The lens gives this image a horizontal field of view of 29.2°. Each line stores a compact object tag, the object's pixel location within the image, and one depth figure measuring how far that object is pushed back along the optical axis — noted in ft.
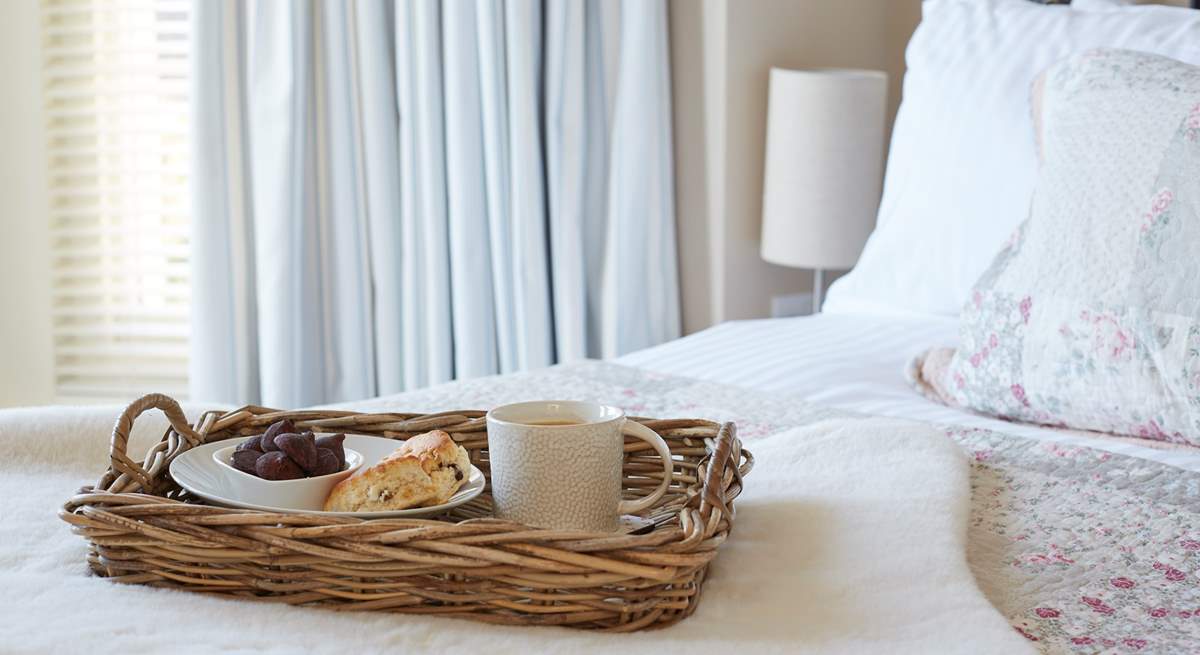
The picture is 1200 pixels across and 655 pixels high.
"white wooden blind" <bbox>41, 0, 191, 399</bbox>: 12.50
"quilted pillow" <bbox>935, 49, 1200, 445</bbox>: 6.24
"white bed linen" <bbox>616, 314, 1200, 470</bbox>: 6.83
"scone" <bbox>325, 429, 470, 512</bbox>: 4.98
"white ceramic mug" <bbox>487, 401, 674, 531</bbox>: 5.02
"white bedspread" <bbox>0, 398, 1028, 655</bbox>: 4.64
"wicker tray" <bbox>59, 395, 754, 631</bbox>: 4.65
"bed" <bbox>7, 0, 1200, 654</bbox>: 4.68
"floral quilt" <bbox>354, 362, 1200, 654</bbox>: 4.99
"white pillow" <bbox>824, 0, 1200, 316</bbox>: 8.07
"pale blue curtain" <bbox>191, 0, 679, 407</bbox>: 11.29
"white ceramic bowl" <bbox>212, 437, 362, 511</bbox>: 5.06
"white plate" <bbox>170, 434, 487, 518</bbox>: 4.98
